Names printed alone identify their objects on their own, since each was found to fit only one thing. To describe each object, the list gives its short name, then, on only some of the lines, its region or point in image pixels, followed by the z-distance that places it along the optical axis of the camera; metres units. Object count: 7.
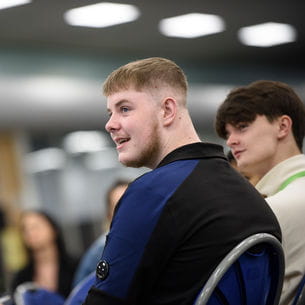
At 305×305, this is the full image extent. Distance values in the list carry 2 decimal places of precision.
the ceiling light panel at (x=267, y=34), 14.79
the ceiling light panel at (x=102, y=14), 12.50
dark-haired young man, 4.30
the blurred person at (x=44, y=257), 9.61
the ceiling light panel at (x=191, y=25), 13.62
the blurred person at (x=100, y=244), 7.11
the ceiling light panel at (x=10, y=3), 11.78
